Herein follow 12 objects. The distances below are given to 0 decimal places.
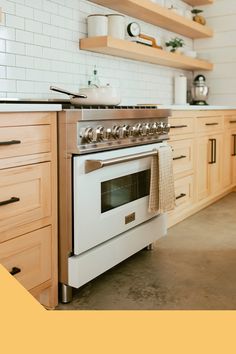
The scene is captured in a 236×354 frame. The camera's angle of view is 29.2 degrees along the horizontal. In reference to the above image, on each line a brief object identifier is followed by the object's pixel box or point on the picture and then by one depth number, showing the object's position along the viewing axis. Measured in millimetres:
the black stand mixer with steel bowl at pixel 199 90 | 5191
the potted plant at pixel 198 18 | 5203
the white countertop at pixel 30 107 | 1739
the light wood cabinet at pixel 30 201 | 1794
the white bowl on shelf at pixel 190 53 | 5120
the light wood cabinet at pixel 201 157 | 3605
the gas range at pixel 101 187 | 2076
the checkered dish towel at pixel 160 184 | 2729
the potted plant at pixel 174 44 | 4699
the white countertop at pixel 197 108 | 3477
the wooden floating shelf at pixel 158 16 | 3635
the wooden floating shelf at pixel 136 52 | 3305
